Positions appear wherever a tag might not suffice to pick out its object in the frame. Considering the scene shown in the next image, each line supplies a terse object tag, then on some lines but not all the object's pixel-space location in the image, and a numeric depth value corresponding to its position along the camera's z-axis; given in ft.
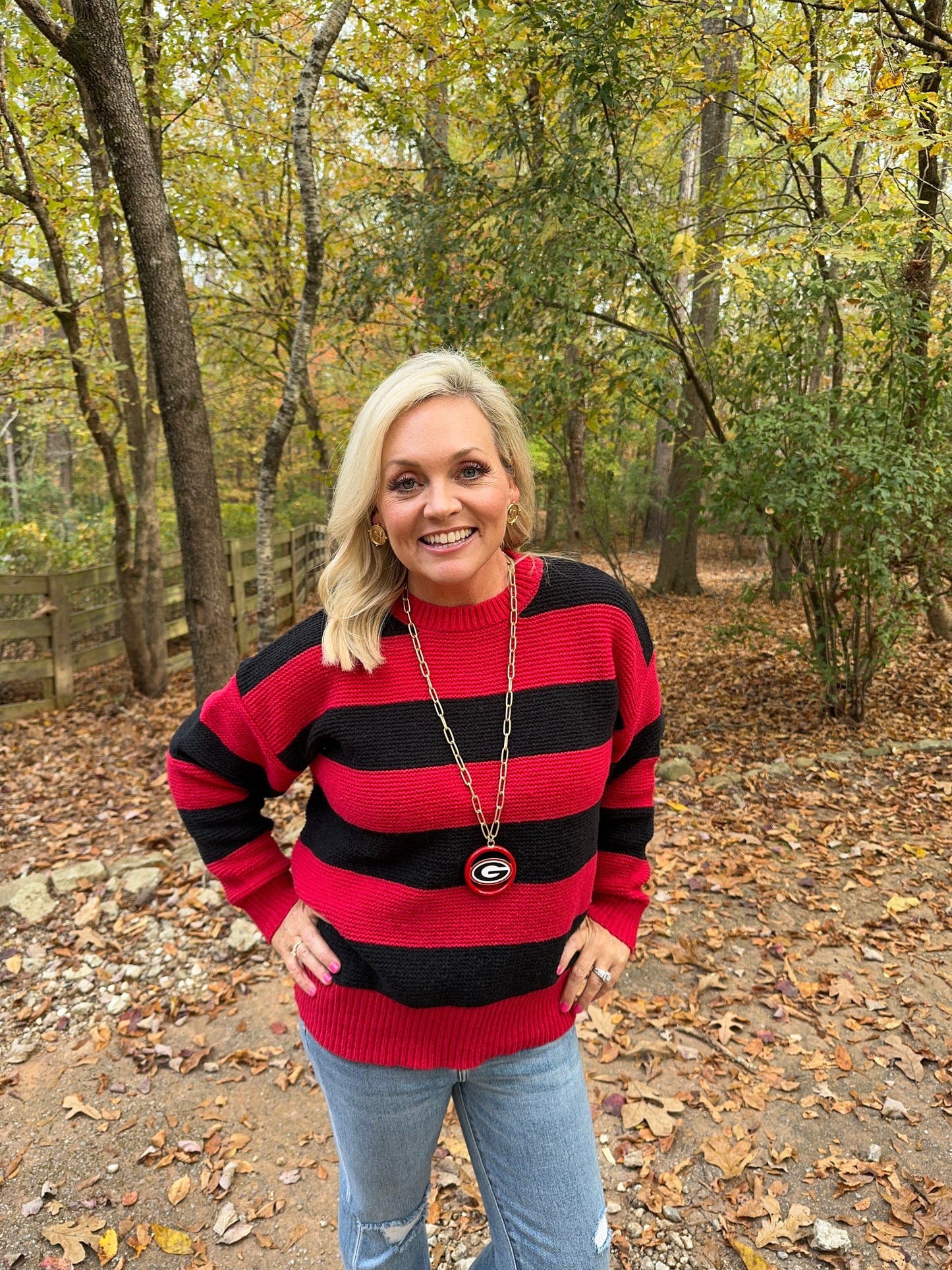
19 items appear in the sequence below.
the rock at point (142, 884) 13.44
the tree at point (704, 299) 17.74
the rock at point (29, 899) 13.07
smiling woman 4.71
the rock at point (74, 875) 13.73
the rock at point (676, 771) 17.84
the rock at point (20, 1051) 10.48
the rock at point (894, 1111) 9.03
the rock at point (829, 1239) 7.54
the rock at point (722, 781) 17.24
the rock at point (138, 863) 14.32
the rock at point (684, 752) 19.02
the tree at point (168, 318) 10.17
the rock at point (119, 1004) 11.28
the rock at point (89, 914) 12.91
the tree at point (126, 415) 17.02
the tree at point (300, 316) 13.35
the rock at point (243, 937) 12.34
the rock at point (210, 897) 13.30
